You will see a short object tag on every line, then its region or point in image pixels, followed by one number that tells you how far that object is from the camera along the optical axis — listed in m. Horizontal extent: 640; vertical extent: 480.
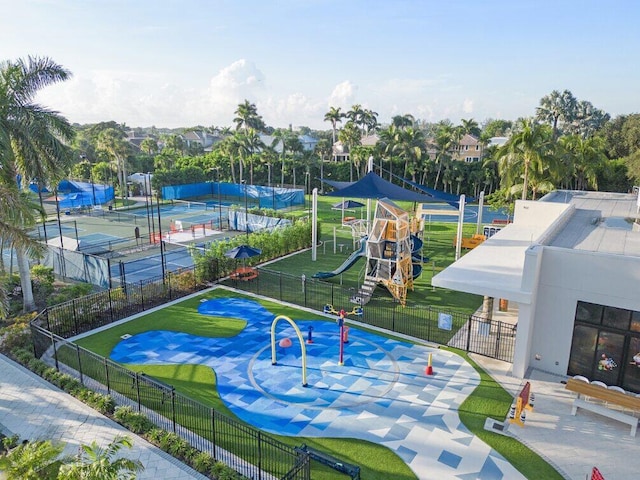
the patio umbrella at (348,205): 37.01
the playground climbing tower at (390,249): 20.69
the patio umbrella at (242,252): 22.54
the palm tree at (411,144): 54.81
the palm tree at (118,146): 53.62
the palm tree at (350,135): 64.22
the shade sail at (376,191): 24.70
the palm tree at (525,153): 27.62
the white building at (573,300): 13.20
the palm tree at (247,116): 68.62
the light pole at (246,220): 35.40
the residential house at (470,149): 73.81
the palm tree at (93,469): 6.41
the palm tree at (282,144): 59.19
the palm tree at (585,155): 38.03
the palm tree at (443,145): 54.47
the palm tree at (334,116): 75.56
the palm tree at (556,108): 62.22
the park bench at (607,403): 11.80
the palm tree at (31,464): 6.73
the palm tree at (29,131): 18.47
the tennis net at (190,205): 49.81
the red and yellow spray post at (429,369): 14.53
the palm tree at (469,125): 62.84
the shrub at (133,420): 11.73
